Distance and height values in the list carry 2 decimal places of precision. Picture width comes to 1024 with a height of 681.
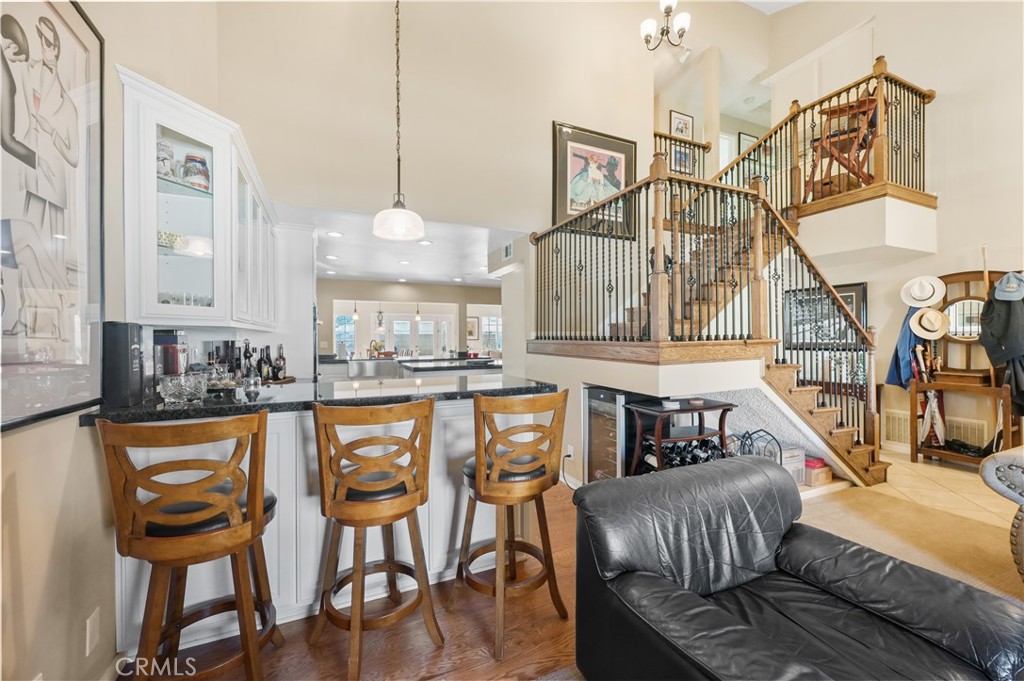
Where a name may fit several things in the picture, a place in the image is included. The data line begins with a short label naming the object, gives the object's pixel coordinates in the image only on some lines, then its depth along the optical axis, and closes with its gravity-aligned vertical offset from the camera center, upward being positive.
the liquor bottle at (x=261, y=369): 3.34 -0.22
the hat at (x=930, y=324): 4.39 +0.16
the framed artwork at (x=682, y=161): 5.99 +2.58
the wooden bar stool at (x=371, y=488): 1.56 -0.58
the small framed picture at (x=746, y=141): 7.91 +3.81
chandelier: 3.72 +2.94
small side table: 3.35 -0.73
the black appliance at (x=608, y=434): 3.52 -0.83
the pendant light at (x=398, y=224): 2.53 +0.72
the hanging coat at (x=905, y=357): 4.64 -0.21
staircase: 2.96 +0.52
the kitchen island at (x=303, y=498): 1.71 -0.79
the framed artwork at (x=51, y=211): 1.09 +0.40
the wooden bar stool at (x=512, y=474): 1.73 -0.59
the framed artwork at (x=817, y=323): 3.91 +0.15
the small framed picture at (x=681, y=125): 6.56 +3.43
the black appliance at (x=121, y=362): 1.63 -0.08
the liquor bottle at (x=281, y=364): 3.63 -0.20
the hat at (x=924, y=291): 4.43 +0.51
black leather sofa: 1.13 -0.81
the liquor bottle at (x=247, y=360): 3.25 -0.15
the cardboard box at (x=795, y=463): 3.81 -1.14
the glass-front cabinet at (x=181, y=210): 1.71 +0.61
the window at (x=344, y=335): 8.69 +0.13
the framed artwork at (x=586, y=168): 4.07 +1.75
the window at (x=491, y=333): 9.99 +0.18
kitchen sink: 6.88 -0.46
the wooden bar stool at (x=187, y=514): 1.29 -0.56
